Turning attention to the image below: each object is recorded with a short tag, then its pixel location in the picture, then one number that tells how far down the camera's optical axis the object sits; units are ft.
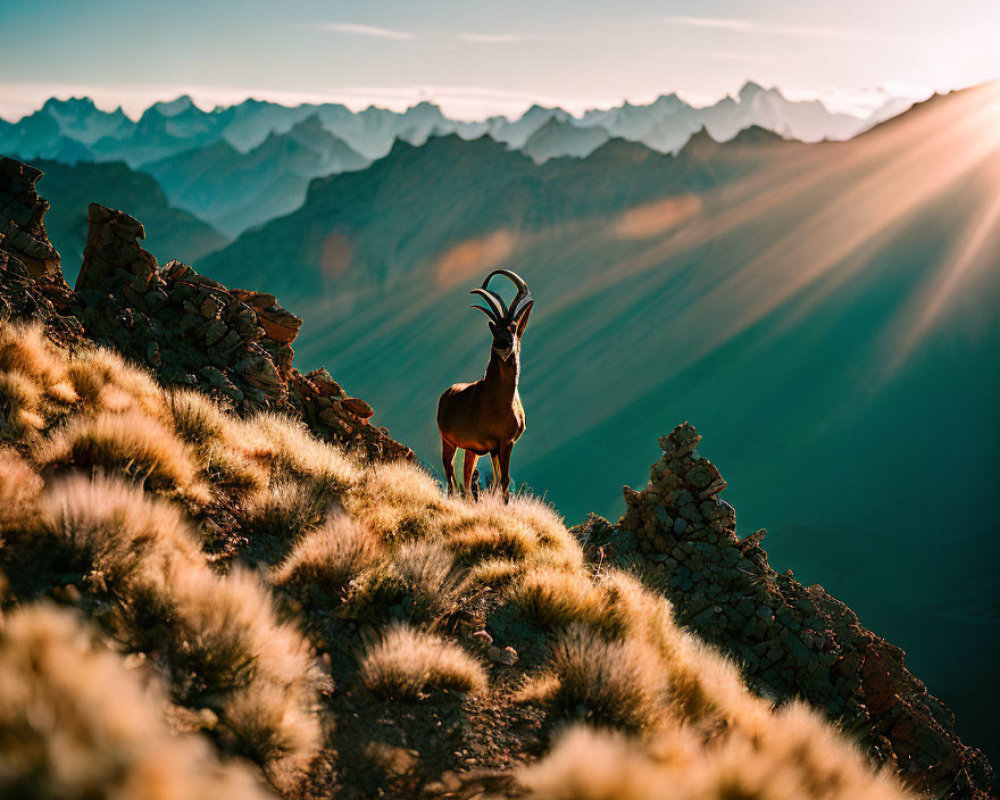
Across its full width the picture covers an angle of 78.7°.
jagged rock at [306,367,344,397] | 47.97
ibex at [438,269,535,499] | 31.96
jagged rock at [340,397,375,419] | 46.88
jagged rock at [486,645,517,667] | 15.90
